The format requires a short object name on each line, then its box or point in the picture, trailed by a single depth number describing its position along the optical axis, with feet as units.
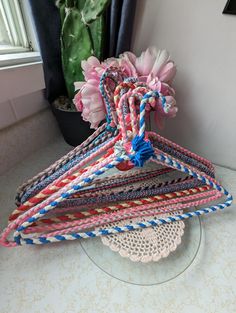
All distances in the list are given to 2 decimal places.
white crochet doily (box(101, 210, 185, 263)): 1.19
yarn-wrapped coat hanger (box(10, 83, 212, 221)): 1.19
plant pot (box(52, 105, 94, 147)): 1.83
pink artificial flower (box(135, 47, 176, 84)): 1.38
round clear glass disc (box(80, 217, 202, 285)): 1.20
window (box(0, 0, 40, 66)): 1.64
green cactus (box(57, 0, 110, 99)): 1.40
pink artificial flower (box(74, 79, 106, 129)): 1.38
